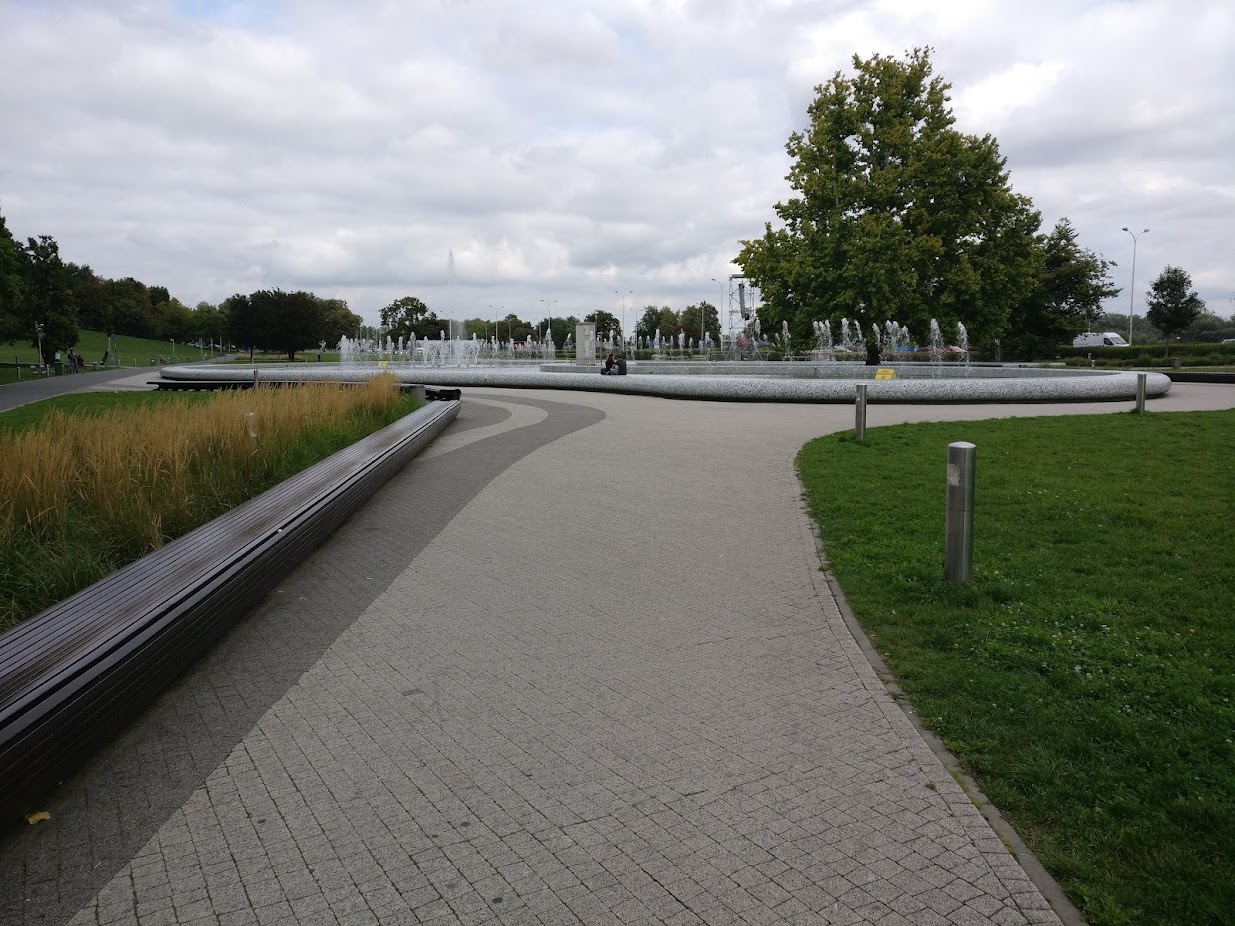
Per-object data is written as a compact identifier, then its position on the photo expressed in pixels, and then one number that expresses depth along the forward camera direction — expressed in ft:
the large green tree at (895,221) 103.86
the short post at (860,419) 43.62
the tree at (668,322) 425.28
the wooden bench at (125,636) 10.62
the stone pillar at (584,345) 129.49
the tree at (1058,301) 178.09
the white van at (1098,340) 233.17
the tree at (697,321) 399.83
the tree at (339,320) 343.20
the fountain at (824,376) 69.26
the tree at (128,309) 383.45
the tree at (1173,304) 177.58
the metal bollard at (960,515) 18.75
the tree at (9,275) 142.00
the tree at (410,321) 385.03
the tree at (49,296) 205.98
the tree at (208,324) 387.36
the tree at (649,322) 442.09
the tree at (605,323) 440.04
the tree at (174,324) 408.26
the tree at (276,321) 254.68
